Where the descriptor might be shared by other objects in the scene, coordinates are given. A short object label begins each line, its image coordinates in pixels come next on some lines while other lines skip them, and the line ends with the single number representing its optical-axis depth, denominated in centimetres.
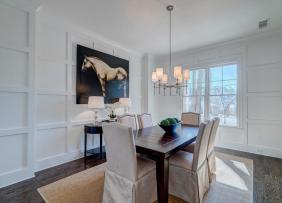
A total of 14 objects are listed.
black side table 310
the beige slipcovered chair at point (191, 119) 330
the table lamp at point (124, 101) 384
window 403
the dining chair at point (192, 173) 181
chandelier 256
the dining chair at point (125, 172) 161
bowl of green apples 239
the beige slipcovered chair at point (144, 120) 315
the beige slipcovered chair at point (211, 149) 226
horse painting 337
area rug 197
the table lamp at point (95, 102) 310
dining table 165
